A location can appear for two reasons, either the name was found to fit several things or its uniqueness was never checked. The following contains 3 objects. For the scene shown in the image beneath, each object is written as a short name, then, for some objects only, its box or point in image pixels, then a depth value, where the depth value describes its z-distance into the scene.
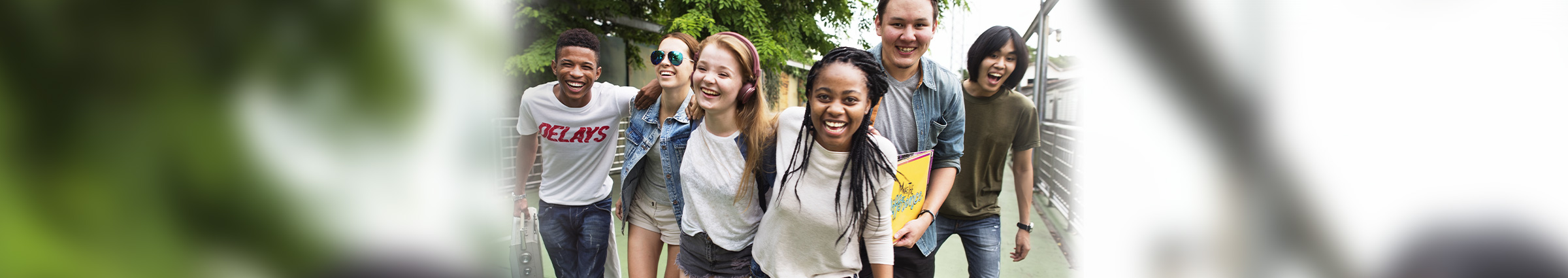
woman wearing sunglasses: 1.57
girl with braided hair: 1.21
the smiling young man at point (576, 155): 1.55
